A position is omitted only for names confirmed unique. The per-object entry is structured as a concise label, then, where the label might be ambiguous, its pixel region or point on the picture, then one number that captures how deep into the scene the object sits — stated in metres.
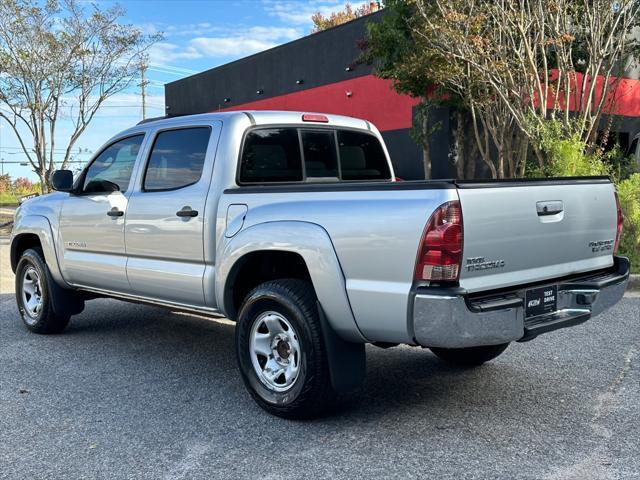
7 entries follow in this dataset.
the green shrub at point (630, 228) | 9.34
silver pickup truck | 3.47
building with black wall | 18.30
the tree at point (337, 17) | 39.88
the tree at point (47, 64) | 19.27
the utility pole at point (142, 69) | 22.76
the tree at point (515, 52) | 11.38
